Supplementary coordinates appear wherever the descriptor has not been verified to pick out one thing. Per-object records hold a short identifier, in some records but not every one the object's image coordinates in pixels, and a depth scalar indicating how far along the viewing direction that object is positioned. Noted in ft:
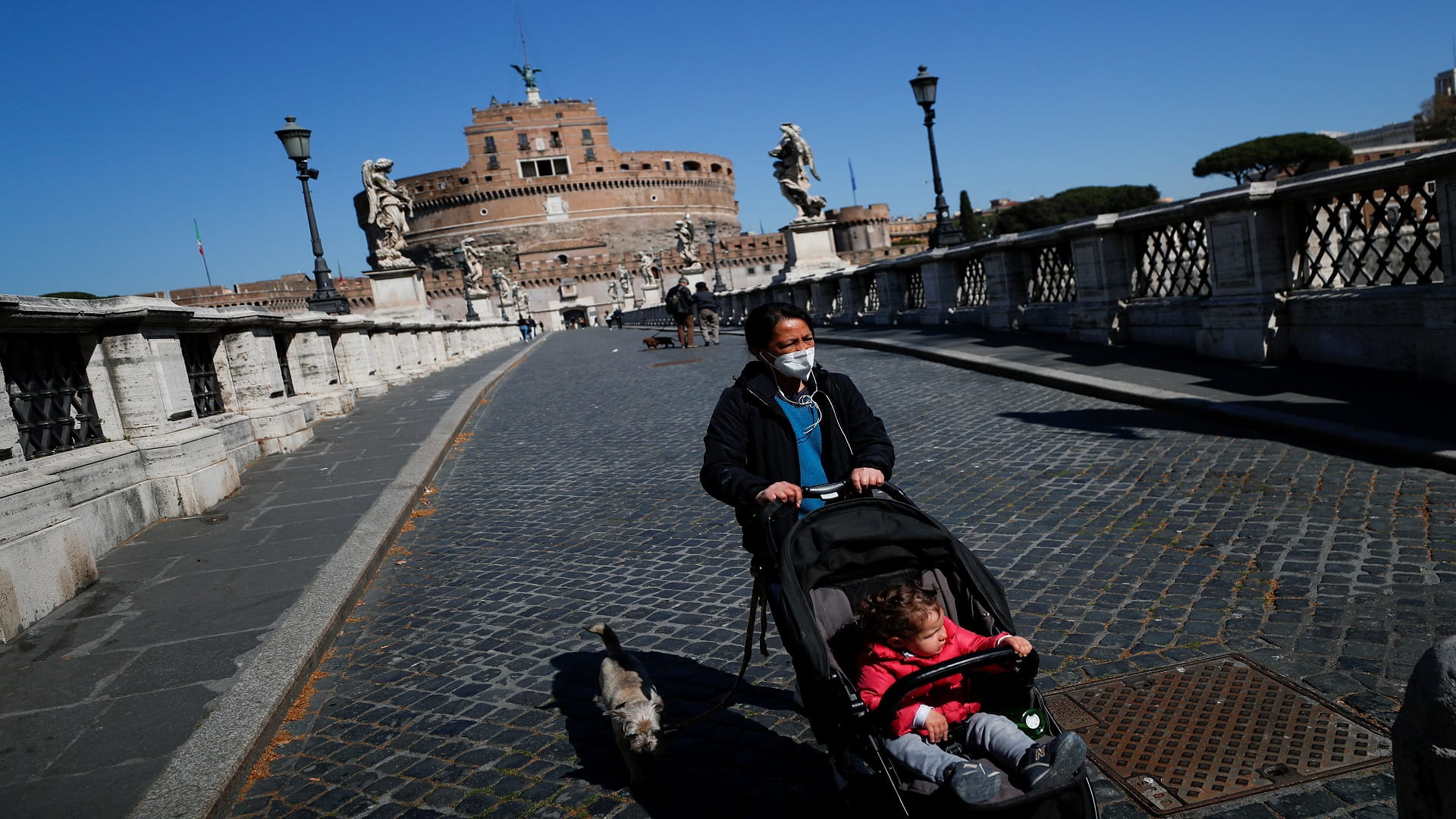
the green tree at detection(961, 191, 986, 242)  275.39
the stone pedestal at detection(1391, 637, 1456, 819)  5.33
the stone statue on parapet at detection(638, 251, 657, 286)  219.82
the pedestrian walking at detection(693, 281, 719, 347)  72.49
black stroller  7.19
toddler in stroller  6.87
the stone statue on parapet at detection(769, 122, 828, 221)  76.69
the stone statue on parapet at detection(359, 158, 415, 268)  79.66
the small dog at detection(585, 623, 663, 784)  9.53
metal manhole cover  8.79
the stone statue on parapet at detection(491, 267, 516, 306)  226.17
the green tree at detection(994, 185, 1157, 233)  319.47
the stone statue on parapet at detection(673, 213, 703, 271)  152.15
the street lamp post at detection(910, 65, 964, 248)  59.82
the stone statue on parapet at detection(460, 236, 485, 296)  171.32
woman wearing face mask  9.29
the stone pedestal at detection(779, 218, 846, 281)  82.33
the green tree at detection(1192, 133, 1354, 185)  250.16
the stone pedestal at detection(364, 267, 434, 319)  83.97
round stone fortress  304.09
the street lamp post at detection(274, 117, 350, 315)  57.11
